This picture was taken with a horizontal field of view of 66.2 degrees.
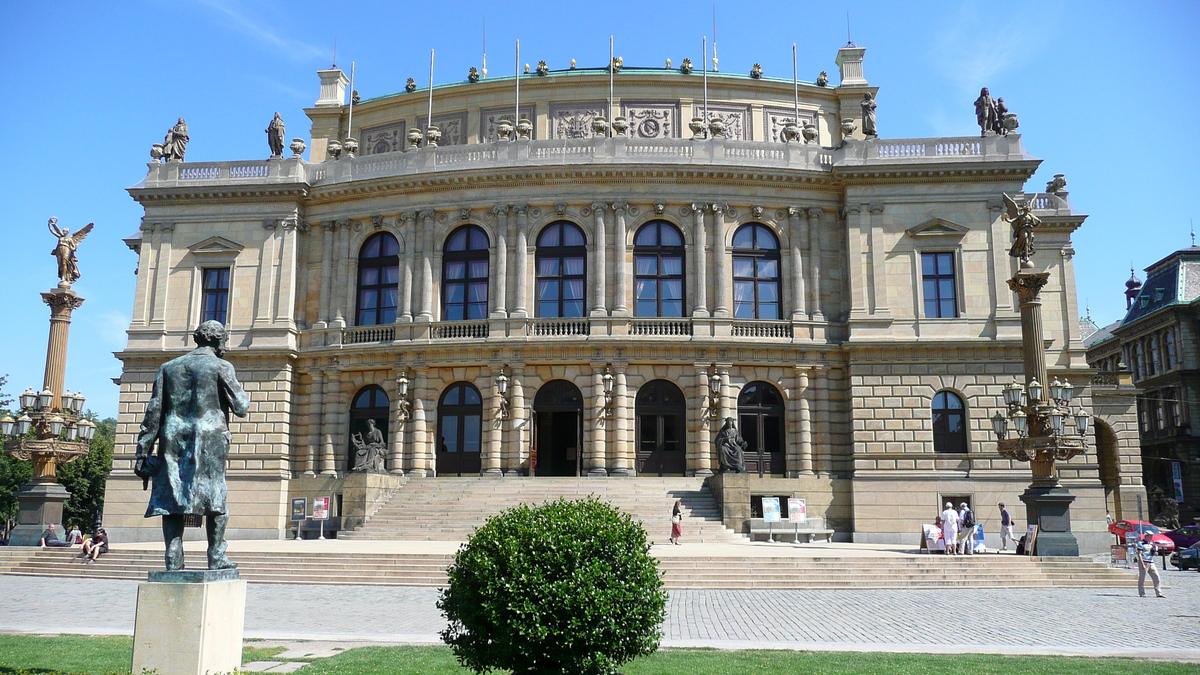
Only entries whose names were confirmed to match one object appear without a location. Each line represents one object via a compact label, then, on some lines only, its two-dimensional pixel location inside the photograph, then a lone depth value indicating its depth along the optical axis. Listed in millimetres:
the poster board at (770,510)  32062
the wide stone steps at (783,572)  23672
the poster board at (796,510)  32438
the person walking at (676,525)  29125
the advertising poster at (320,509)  33469
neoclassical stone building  36969
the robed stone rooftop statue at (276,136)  41281
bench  32188
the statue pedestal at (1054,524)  25531
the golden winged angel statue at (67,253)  35562
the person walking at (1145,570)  21625
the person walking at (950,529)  27469
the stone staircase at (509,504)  31828
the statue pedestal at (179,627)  9156
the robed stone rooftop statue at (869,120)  38969
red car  38056
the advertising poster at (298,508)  35125
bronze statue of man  9859
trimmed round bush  9273
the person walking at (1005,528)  31109
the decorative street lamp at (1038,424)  25641
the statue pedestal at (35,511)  31406
